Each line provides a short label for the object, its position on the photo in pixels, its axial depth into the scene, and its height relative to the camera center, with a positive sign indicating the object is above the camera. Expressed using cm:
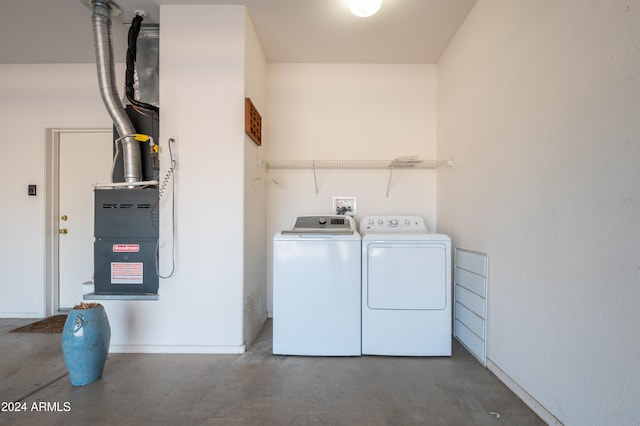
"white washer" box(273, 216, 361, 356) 211 -60
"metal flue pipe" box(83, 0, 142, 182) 212 +91
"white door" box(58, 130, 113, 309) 307 +11
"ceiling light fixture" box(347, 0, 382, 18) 181 +133
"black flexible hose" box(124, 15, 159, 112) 221 +118
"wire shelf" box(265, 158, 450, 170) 288 +49
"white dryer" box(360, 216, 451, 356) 210 -62
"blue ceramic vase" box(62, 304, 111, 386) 171 -81
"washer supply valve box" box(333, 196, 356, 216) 294 +8
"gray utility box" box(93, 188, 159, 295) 214 -19
